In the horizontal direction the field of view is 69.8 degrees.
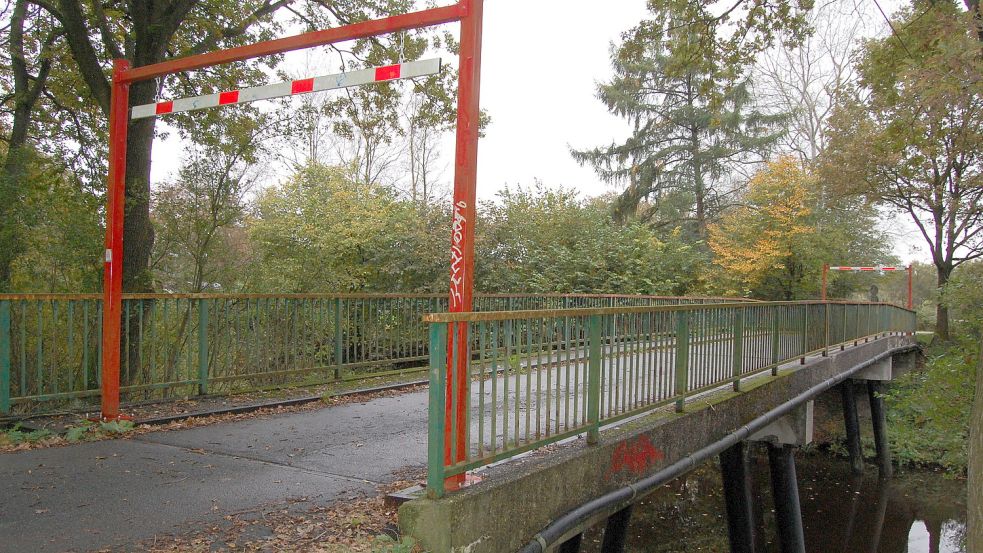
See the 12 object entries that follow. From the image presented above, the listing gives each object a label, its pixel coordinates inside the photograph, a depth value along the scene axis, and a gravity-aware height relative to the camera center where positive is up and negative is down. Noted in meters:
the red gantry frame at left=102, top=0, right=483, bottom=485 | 4.38 +0.96
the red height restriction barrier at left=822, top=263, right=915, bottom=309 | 26.78 +0.75
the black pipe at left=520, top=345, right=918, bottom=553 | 4.34 -1.56
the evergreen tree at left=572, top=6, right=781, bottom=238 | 35.22 +7.27
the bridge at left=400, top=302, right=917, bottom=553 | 3.82 -1.03
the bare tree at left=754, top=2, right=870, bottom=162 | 36.72 +9.79
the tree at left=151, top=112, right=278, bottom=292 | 13.11 +1.53
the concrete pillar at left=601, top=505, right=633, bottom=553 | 6.94 -2.50
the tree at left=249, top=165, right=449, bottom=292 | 16.89 +0.97
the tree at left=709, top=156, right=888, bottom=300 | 28.45 +2.03
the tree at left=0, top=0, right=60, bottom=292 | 9.04 +3.09
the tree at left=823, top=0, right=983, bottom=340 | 8.74 +3.46
